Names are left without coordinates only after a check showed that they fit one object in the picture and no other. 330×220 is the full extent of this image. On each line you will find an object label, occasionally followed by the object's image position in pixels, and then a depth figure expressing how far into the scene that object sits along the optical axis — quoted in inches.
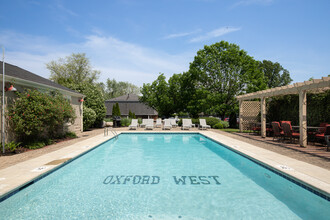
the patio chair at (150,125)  694.5
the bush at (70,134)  484.2
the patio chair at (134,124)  695.7
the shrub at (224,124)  760.0
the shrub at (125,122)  887.5
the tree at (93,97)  735.1
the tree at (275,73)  1585.9
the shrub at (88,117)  642.8
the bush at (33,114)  308.3
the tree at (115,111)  963.3
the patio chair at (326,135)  285.1
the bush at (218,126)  733.9
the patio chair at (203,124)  672.2
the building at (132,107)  1588.3
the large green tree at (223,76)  795.4
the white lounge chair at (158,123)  789.6
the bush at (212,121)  750.5
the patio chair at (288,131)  354.6
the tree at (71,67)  1450.5
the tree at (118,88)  2337.8
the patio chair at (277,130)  389.4
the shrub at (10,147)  286.4
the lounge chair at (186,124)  687.1
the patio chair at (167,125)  684.1
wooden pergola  290.2
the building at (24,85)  307.4
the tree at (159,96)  1053.8
